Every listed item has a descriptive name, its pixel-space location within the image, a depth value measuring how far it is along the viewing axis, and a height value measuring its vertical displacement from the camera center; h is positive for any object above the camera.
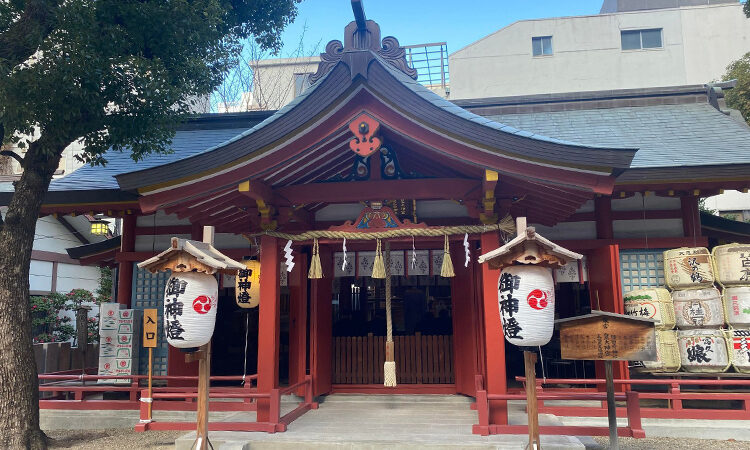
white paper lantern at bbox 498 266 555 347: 5.44 -0.07
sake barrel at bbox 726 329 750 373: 7.79 -0.79
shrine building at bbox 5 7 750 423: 6.53 +1.48
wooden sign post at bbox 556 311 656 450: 5.32 -0.41
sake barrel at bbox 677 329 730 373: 7.85 -0.83
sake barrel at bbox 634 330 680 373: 8.01 -0.85
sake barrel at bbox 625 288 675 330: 8.06 -0.14
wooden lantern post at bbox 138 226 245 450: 5.68 +0.42
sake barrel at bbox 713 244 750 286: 7.95 +0.46
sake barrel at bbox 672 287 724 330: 7.95 -0.20
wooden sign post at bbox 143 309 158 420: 8.76 -0.35
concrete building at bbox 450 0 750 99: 25.88 +12.37
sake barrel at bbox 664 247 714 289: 8.08 +0.43
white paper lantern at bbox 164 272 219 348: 5.80 -0.05
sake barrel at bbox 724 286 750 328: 7.84 -0.16
